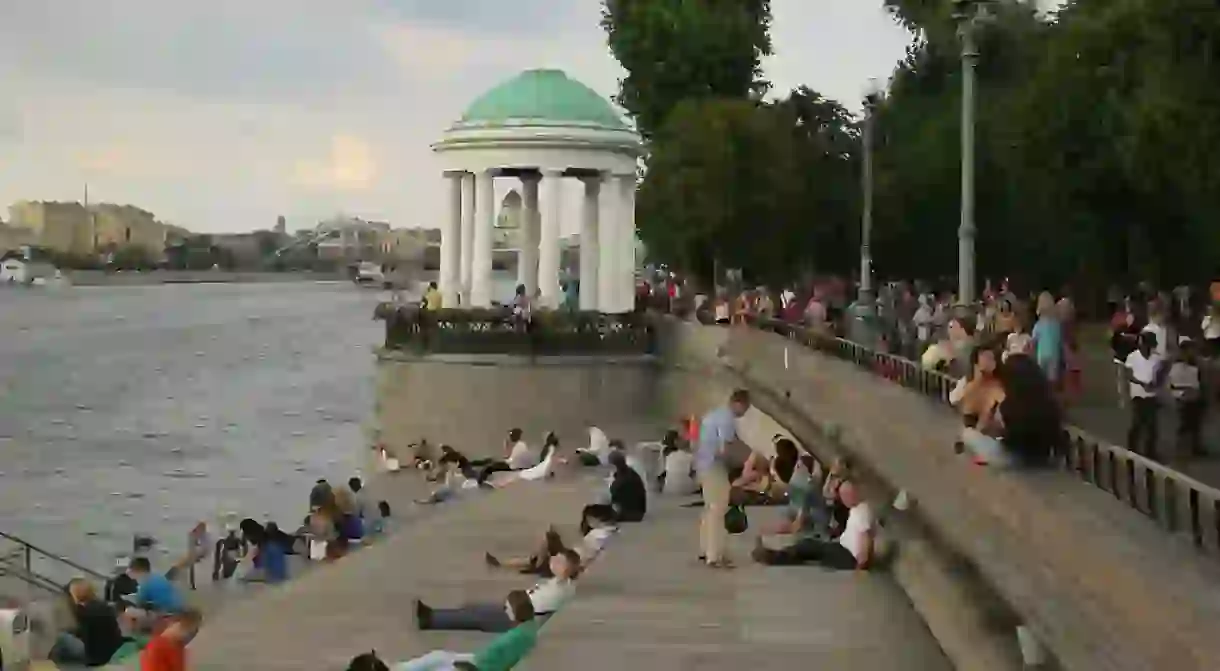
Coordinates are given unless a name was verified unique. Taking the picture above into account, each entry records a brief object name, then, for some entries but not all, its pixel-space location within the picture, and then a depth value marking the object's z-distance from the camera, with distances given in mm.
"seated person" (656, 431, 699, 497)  23438
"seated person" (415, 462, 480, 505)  30431
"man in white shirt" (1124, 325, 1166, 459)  15773
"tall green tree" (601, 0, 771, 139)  51469
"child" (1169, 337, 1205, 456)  16203
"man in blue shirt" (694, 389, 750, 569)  15273
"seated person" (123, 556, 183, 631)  19750
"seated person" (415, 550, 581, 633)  14492
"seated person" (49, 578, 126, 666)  17922
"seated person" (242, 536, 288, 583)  24094
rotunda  43500
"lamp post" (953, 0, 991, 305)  20250
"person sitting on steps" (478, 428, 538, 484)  31562
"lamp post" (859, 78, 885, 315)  34750
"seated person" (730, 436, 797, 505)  20328
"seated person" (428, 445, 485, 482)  32469
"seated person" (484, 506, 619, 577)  16797
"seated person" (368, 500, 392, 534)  27047
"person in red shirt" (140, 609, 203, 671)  12188
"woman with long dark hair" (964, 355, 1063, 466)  12438
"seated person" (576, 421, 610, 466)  29641
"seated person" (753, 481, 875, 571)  15102
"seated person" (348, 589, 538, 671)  10955
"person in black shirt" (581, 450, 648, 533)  20250
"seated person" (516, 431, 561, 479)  28047
